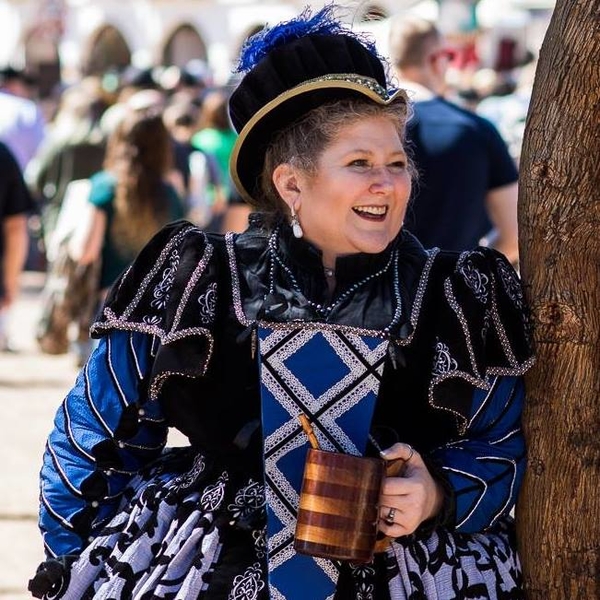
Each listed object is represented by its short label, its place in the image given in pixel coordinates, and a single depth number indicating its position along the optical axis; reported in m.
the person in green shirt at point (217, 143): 21.96
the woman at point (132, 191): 16.22
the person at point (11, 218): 18.09
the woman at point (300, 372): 5.77
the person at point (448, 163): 11.16
